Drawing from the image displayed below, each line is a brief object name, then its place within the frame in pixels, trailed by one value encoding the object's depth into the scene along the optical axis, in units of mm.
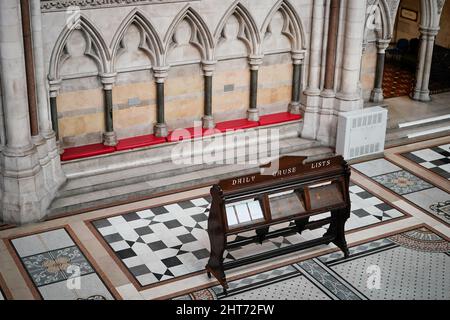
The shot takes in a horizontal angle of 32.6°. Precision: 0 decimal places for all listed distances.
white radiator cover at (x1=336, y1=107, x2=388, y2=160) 12648
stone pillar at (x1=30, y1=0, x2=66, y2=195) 10125
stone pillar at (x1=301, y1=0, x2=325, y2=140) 12664
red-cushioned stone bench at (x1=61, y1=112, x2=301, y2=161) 11352
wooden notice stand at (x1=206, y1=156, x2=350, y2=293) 8930
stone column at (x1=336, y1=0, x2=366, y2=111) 12243
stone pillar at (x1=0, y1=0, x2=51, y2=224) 9672
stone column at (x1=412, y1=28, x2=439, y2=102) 14750
